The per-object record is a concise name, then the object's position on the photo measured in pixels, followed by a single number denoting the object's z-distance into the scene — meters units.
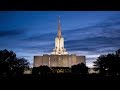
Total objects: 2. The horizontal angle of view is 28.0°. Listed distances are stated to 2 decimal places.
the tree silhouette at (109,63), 46.62
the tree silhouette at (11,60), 52.81
